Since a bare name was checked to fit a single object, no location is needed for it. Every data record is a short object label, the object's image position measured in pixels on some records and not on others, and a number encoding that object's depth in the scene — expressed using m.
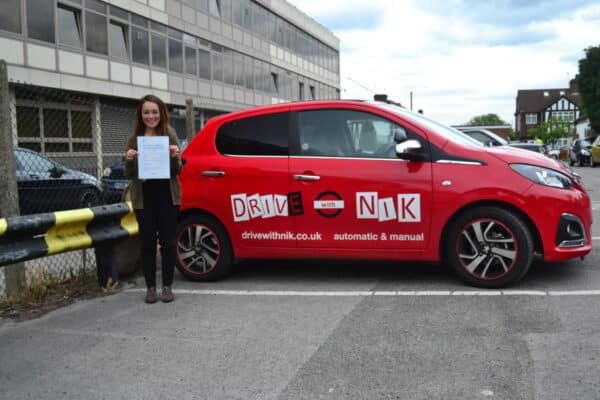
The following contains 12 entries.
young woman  5.58
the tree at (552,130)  103.38
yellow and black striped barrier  5.19
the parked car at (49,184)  10.06
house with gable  118.88
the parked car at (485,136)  15.25
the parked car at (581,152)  38.31
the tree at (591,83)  63.47
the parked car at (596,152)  35.06
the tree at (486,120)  174.45
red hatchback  5.50
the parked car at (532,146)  18.58
